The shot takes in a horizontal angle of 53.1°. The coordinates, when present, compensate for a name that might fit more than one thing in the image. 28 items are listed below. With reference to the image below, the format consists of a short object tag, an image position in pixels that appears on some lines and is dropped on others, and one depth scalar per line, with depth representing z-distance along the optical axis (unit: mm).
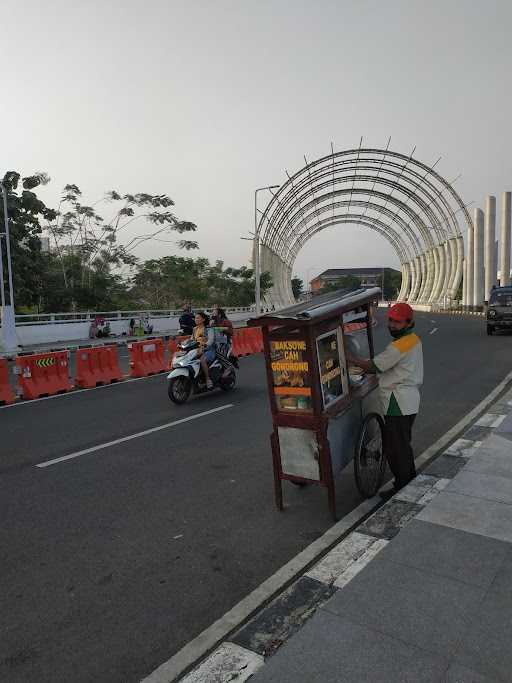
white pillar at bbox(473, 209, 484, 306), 52875
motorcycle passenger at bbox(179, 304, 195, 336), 14289
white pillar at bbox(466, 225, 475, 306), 53625
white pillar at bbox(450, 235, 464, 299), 66000
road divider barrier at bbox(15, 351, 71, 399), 11109
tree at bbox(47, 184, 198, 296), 39000
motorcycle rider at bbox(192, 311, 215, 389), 10570
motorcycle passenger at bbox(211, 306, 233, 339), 12794
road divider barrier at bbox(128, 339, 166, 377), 13906
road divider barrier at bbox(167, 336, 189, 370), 16109
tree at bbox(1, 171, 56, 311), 28188
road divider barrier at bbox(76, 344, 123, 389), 12281
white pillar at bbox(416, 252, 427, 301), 84812
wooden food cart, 4379
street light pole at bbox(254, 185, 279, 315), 39888
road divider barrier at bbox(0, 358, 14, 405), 10609
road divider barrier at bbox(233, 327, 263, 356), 18688
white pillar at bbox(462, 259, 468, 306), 57469
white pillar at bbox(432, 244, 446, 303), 73500
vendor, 4824
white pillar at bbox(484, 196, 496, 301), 49844
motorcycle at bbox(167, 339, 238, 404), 10086
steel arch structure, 62719
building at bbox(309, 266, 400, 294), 181975
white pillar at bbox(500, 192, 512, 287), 47688
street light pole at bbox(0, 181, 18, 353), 21578
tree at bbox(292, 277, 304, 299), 156875
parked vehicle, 22422
